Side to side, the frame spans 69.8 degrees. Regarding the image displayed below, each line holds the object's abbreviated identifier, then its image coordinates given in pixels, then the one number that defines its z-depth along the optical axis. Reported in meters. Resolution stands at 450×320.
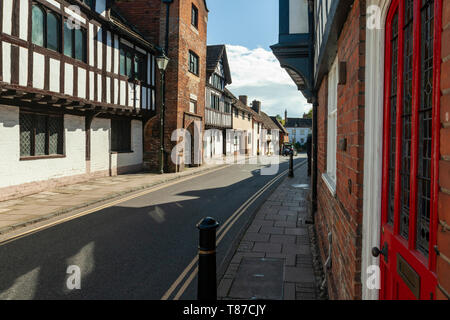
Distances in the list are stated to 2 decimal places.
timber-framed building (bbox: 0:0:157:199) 9.27
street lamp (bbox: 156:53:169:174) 16.79
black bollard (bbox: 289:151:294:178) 17.30
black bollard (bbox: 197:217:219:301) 2.92
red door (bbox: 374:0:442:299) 1.45
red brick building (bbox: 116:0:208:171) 17.98
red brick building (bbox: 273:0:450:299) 1.19
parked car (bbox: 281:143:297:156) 45.33
